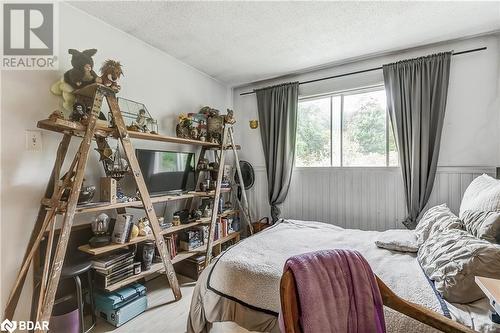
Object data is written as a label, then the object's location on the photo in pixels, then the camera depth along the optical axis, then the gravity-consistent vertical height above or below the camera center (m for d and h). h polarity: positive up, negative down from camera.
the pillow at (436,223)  1.55 -0.39
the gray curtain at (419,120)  2.46 +0.49
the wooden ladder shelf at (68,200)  1.45 -0.21
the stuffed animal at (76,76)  1.76 +0.68
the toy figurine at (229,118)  3.02 +0.62
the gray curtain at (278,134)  3.29 +0.47
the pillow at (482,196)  1.37 -0.19
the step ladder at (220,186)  2.66 -0.23
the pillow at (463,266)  1.06 -0.47
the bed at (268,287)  1.06 -0.64
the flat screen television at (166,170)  2.30 -0.02
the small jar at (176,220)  2.49 -0.55
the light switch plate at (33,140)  1.72 +0.21
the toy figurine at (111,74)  1.79 +0.72
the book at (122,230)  1.88 -0.49
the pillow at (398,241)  1.72 -0.57
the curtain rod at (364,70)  2.37 +1.16
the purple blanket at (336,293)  0.89 -0.50
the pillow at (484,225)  1.23 -0.33
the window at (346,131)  2.87 +0.46
